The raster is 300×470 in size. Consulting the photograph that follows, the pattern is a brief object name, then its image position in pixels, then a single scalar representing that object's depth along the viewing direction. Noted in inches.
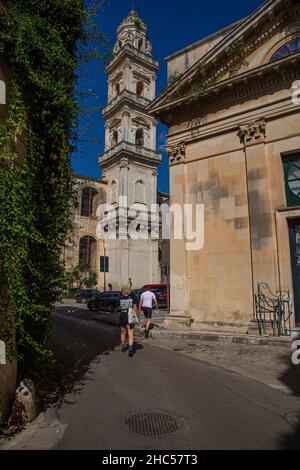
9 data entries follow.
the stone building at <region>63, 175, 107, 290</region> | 1713.8
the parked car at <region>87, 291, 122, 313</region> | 910.4
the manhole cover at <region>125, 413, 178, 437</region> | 159.6
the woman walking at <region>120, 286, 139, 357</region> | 347.5
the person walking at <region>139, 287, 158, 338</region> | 461.7
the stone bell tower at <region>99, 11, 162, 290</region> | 1620.3
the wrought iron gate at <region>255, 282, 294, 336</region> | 408.5
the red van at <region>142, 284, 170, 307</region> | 1019.1
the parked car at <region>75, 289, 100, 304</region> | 1346.0
